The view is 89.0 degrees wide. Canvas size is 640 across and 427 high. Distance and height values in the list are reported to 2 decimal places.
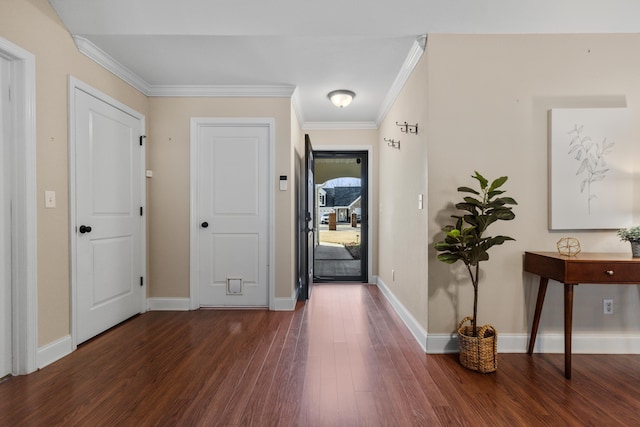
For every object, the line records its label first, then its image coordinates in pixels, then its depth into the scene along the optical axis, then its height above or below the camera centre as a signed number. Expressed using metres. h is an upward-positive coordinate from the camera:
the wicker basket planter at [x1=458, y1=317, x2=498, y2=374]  2.14 -0.95
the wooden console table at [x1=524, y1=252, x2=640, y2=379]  2.01 -0.39
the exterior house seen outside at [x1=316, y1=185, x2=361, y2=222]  8.05 +0.23
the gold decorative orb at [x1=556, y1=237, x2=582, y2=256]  2.23 -0.26
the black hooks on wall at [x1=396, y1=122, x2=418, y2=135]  2.78 +0.74
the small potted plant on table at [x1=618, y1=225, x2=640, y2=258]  2.09 -0.18
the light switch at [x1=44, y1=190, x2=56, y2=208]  2.27 +0.08
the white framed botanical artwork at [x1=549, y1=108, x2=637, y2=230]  2.40 +0.31
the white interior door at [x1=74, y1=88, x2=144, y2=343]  2.61 -0.05
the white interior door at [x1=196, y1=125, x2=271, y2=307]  3.56 -0.05
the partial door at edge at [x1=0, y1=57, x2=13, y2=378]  2.03 -0.10
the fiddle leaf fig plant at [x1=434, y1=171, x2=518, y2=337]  2.13 -0.16
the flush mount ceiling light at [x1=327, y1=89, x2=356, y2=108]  3.62 +1.27
